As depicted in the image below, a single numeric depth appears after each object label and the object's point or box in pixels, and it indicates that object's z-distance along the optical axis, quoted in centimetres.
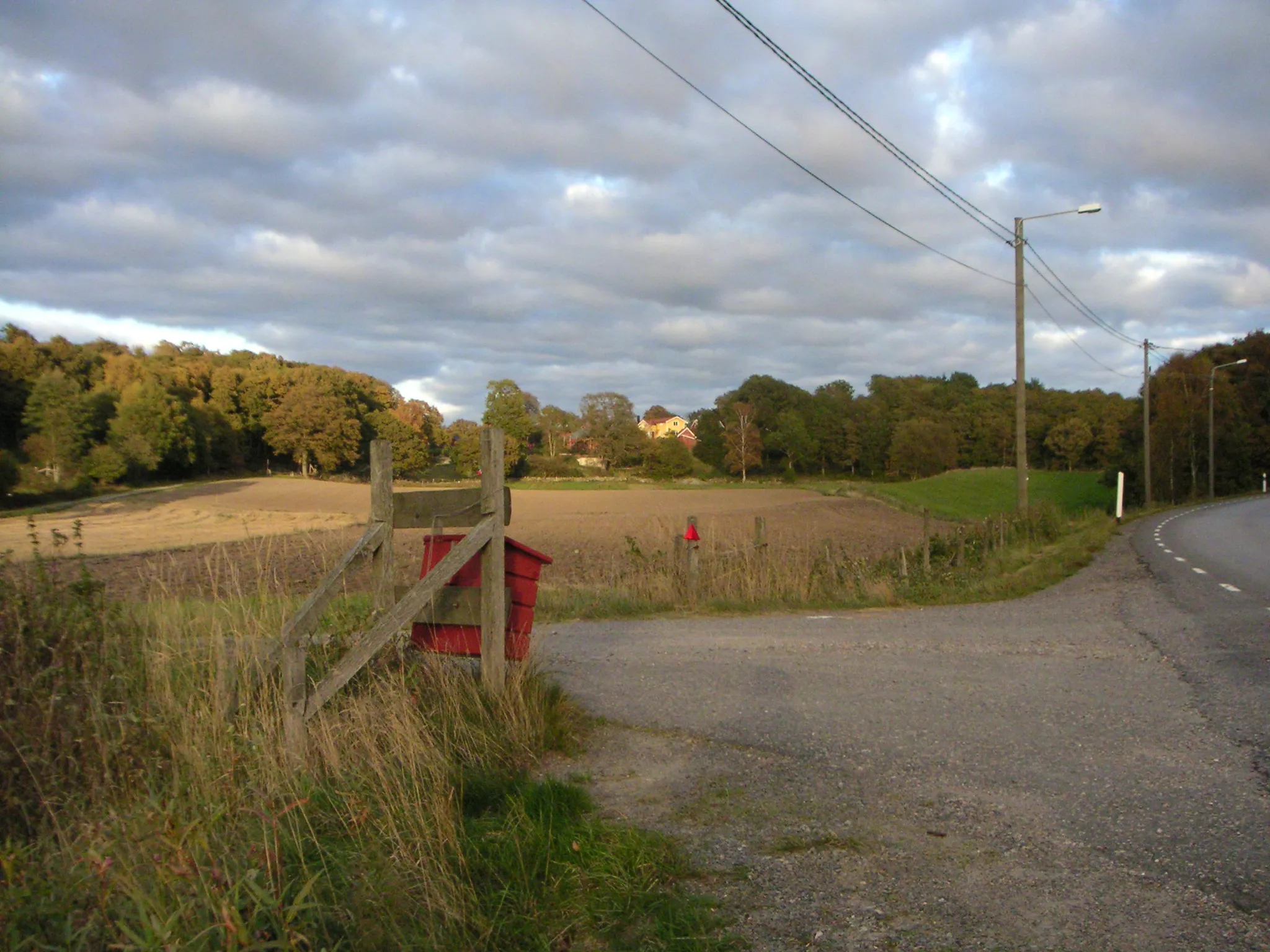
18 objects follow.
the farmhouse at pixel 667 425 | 17328
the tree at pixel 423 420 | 9212
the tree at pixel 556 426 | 11444
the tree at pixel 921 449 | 11019
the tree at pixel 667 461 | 11106
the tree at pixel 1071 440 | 10600
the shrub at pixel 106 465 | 6690
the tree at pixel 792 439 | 11781
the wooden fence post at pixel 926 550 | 1658
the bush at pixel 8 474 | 5292
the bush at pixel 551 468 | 10569
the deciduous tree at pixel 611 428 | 11425
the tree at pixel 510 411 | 9743
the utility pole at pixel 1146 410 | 4472
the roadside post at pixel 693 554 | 1445
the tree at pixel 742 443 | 11394
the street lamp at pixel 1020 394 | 2489
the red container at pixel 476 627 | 629
